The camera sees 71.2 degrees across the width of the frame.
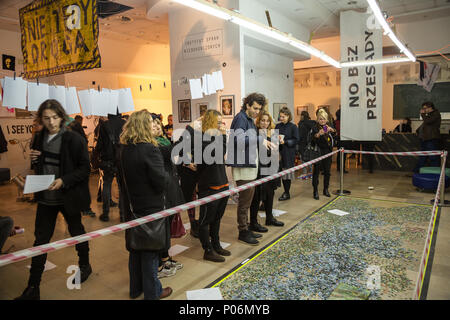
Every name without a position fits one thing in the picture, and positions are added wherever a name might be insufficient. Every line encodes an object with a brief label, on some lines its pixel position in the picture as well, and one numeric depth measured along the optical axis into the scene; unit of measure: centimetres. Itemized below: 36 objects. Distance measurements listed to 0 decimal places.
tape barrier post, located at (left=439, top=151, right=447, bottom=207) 527
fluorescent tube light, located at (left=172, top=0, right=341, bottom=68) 357
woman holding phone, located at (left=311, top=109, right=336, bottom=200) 591
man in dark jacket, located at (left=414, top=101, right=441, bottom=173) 730
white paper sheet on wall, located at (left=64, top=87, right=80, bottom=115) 399
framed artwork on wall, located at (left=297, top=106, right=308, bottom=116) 1390
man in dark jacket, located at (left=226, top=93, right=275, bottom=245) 376
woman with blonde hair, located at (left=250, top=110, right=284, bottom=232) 424
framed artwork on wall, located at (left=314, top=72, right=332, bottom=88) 1333
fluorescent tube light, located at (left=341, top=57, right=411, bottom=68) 699
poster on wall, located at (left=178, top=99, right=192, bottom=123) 702
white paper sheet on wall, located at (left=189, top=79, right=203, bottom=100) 531
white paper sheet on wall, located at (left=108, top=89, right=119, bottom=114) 437
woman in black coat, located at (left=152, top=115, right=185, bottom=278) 321
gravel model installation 280
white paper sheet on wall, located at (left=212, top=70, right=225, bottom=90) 581
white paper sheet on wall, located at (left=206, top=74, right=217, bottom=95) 573
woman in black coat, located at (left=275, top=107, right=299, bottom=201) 554
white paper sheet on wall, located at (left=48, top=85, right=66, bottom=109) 388
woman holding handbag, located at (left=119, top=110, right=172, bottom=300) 244
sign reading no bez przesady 784
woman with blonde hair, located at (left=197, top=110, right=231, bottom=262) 323
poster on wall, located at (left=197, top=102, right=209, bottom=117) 682
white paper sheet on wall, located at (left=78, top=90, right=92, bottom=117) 407
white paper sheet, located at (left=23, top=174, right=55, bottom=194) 246
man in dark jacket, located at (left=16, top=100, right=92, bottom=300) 271
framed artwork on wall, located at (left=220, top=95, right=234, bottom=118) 646
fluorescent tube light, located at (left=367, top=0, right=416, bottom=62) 439
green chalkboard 1074
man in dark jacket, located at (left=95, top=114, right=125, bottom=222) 481
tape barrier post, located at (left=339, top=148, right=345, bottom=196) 619
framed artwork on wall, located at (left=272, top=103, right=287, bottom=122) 843
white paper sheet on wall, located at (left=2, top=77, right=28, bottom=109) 350
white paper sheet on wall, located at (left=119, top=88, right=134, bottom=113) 445
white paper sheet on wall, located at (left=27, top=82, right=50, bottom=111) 365
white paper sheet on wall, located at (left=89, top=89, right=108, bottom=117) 416
